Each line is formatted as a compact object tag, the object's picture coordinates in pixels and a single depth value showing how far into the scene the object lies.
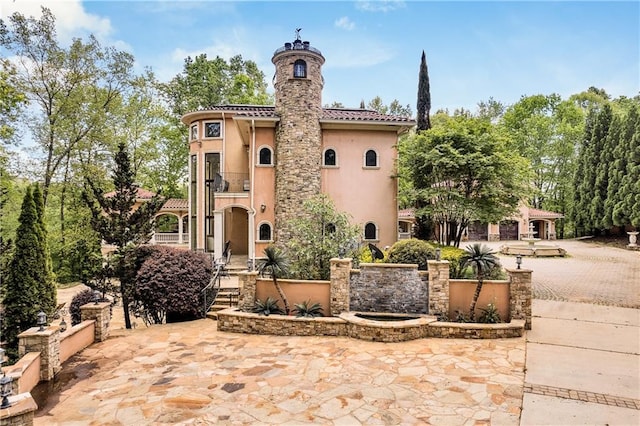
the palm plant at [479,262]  8.38
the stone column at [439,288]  8.77
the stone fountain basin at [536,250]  20.08
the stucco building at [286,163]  14.48
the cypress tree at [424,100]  17.94
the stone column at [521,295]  8.31
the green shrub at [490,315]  8.33
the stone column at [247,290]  9.52
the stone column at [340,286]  9.20
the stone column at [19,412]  3.28
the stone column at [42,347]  6.36
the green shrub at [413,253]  10.05
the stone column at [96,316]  8.54
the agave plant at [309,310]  9.02
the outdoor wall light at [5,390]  3.37
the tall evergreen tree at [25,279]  9.24
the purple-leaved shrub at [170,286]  9.86
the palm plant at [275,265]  9.12
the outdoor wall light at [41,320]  6.39
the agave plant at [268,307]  9.20
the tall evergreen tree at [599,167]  27.72
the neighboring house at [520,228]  32.10
